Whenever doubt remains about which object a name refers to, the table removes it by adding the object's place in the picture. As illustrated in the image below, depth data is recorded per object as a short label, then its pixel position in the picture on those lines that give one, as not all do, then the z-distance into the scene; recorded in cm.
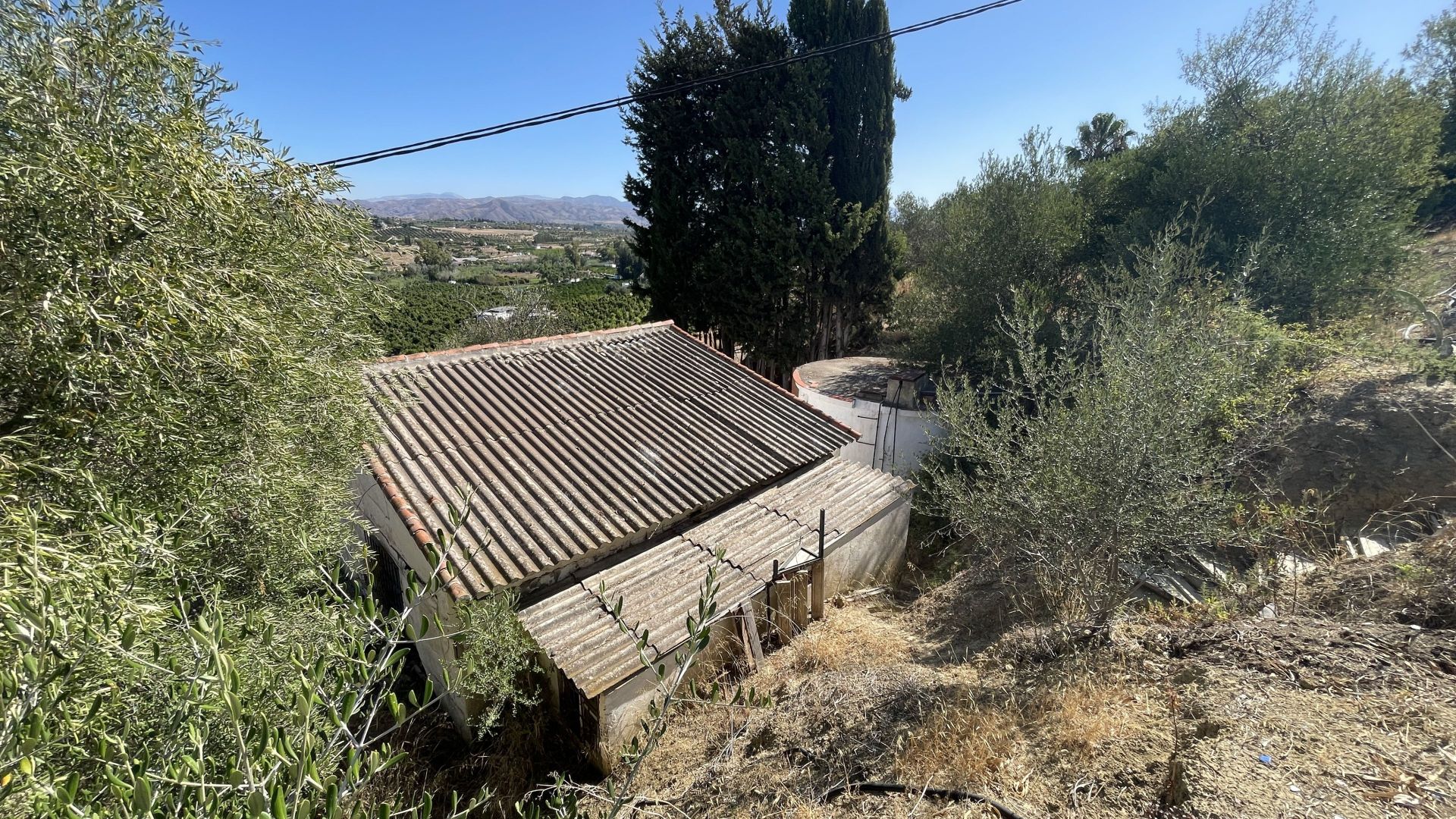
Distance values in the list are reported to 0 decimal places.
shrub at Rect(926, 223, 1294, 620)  465
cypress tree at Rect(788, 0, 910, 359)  1717
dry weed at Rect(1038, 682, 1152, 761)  438
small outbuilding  605
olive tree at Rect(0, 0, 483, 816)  168
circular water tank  1284
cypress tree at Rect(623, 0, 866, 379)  1694
